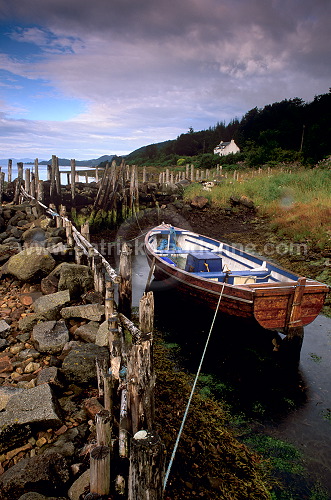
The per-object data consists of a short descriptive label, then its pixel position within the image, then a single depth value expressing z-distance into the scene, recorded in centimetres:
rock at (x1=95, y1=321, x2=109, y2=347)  497
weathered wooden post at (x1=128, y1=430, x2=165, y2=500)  228
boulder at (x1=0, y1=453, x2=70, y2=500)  274
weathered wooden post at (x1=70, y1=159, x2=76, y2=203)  1627
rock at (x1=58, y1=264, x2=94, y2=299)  682
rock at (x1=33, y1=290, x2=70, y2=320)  584
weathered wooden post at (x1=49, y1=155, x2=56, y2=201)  1501
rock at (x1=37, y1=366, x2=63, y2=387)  408
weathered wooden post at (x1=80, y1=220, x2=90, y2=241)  938
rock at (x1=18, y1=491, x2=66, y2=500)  259
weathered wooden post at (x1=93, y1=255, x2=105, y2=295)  659
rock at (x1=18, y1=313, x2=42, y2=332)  554
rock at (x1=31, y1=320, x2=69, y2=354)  491
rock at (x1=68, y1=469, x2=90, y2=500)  279
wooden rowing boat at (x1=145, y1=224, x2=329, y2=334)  605
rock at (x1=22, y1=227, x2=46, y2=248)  1024
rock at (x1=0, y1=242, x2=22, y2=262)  911
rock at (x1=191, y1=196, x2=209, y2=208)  2087
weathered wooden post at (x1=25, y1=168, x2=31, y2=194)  1791
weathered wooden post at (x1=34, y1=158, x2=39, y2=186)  1625
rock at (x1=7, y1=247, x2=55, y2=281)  750
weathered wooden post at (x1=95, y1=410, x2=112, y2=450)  279
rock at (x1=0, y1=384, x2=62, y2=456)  323
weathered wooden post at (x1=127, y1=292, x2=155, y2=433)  307
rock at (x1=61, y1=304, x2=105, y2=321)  586
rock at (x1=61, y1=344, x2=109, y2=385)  432
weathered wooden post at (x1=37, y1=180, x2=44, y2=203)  1487
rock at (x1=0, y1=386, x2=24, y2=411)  365
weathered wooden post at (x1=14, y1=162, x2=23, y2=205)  1808
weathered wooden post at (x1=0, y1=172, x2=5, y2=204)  1704
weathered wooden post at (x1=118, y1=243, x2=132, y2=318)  648
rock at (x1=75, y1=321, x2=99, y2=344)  525
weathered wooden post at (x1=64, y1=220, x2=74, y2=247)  957
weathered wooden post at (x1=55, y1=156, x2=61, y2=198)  1520
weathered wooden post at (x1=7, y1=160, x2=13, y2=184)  2097
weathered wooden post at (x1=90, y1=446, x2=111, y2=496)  260
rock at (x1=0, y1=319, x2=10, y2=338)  535
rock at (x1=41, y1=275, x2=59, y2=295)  707
